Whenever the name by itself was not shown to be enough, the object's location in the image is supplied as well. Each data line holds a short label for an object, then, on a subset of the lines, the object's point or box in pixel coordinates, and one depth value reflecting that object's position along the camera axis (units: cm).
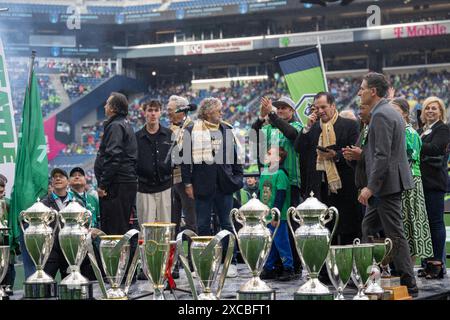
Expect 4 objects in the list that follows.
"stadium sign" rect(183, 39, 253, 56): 3794
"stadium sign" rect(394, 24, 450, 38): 3278
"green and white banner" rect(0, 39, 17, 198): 759
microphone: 650
